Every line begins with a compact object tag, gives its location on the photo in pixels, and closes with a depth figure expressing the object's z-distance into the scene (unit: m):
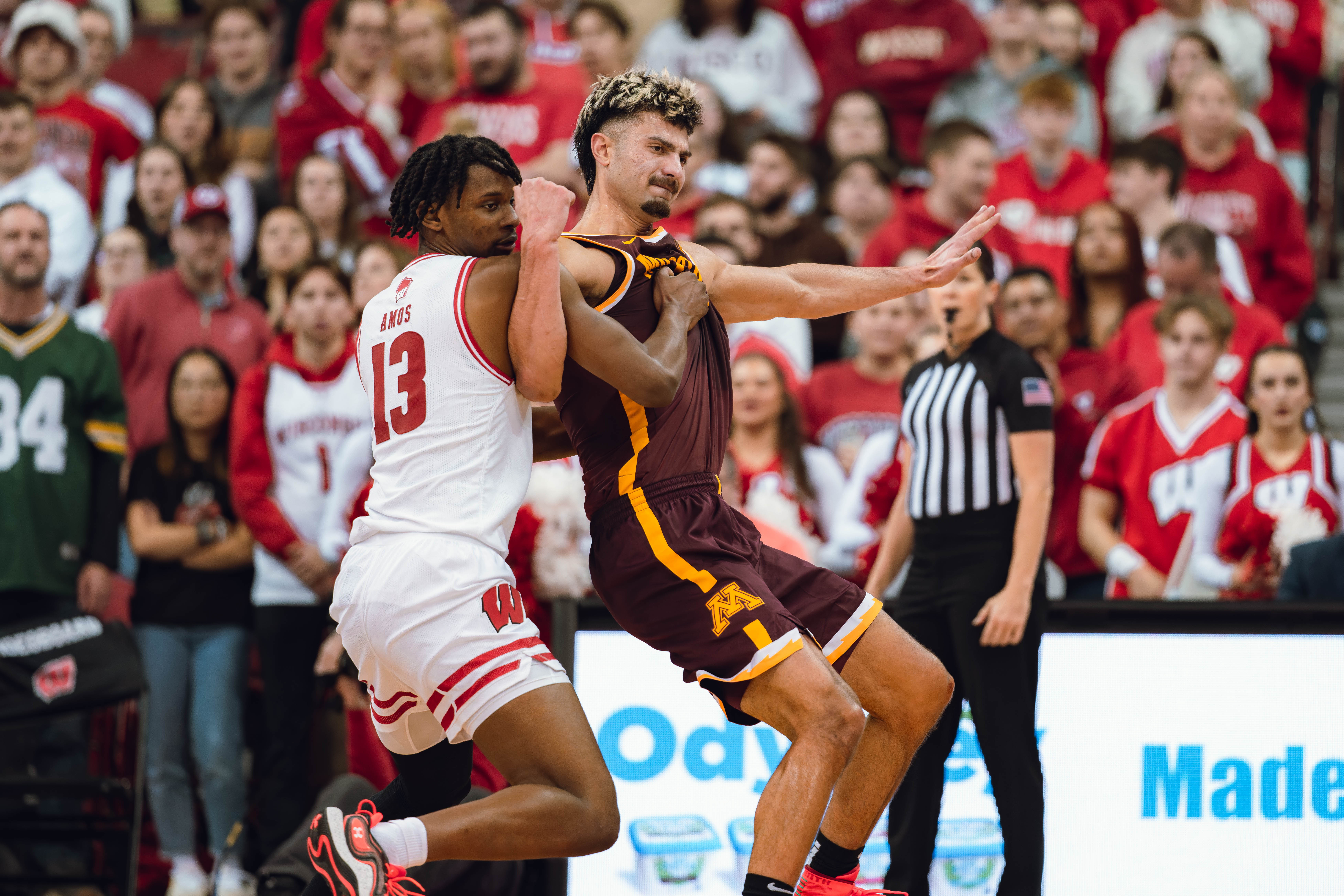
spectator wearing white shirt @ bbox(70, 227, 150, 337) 17.52
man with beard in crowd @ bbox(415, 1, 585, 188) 18.98
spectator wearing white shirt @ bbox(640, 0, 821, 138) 20.77
